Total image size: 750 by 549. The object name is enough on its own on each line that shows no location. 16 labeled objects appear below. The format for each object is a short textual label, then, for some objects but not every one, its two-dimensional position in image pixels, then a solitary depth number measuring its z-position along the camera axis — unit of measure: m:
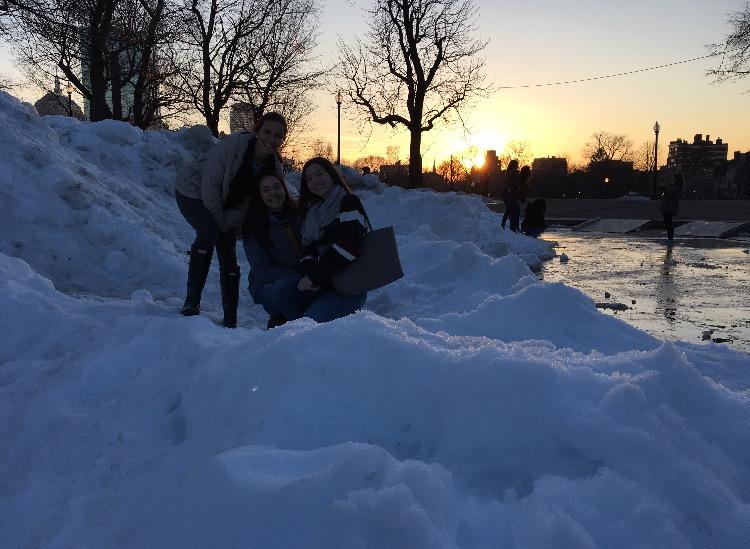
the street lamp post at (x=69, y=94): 28.98
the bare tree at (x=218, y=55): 24.19
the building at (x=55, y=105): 36.84
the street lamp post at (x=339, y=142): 37.60
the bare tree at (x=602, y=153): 81.88
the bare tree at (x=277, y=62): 26.20
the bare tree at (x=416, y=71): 23.61
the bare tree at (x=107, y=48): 11.23
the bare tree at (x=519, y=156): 87.36
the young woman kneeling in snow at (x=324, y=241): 3.80
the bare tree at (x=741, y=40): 21.89
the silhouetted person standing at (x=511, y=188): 14.48
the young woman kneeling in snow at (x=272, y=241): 4.22
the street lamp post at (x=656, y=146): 39.81
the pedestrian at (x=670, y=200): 14.42
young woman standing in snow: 4.44
